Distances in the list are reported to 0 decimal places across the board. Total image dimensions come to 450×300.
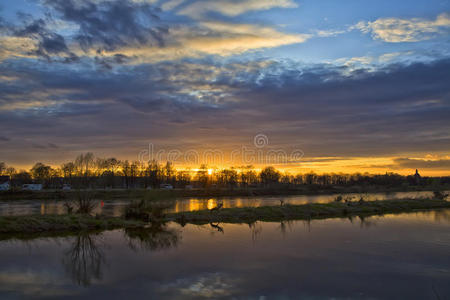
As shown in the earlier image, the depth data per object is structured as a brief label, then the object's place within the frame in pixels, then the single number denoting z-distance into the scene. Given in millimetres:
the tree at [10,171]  134750
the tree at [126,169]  116188
